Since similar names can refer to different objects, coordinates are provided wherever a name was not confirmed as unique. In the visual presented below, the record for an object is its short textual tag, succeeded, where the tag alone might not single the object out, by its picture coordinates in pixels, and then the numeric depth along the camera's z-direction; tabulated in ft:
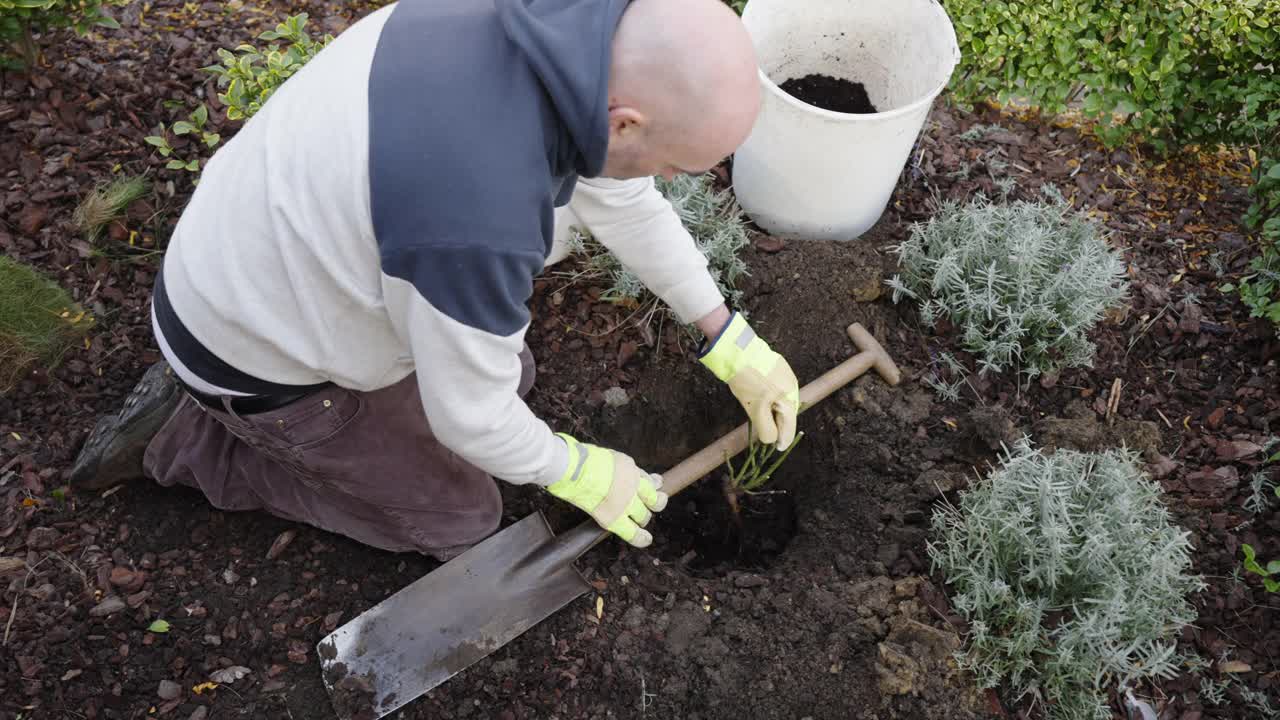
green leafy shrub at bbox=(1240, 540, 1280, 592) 6.77
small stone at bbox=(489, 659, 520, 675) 6.96
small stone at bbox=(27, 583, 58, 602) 6.94
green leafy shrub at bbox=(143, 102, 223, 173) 8.88
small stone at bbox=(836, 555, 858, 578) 7.32
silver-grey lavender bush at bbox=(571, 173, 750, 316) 8.52
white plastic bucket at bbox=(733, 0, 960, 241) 8.11
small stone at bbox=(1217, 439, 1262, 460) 7.91
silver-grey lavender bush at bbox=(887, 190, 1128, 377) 8.05
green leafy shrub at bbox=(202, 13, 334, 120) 8.34
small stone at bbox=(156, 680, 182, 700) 6.63
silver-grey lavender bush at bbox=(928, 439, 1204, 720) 6.33
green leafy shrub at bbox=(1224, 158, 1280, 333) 8.53
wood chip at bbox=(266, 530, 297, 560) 7.40
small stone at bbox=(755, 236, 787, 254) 9.03
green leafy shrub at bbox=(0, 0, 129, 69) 8.40
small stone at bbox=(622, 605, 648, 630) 7.13
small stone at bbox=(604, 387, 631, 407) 8.42
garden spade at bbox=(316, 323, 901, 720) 6.82
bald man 4.41
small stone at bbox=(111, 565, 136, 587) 7.07
